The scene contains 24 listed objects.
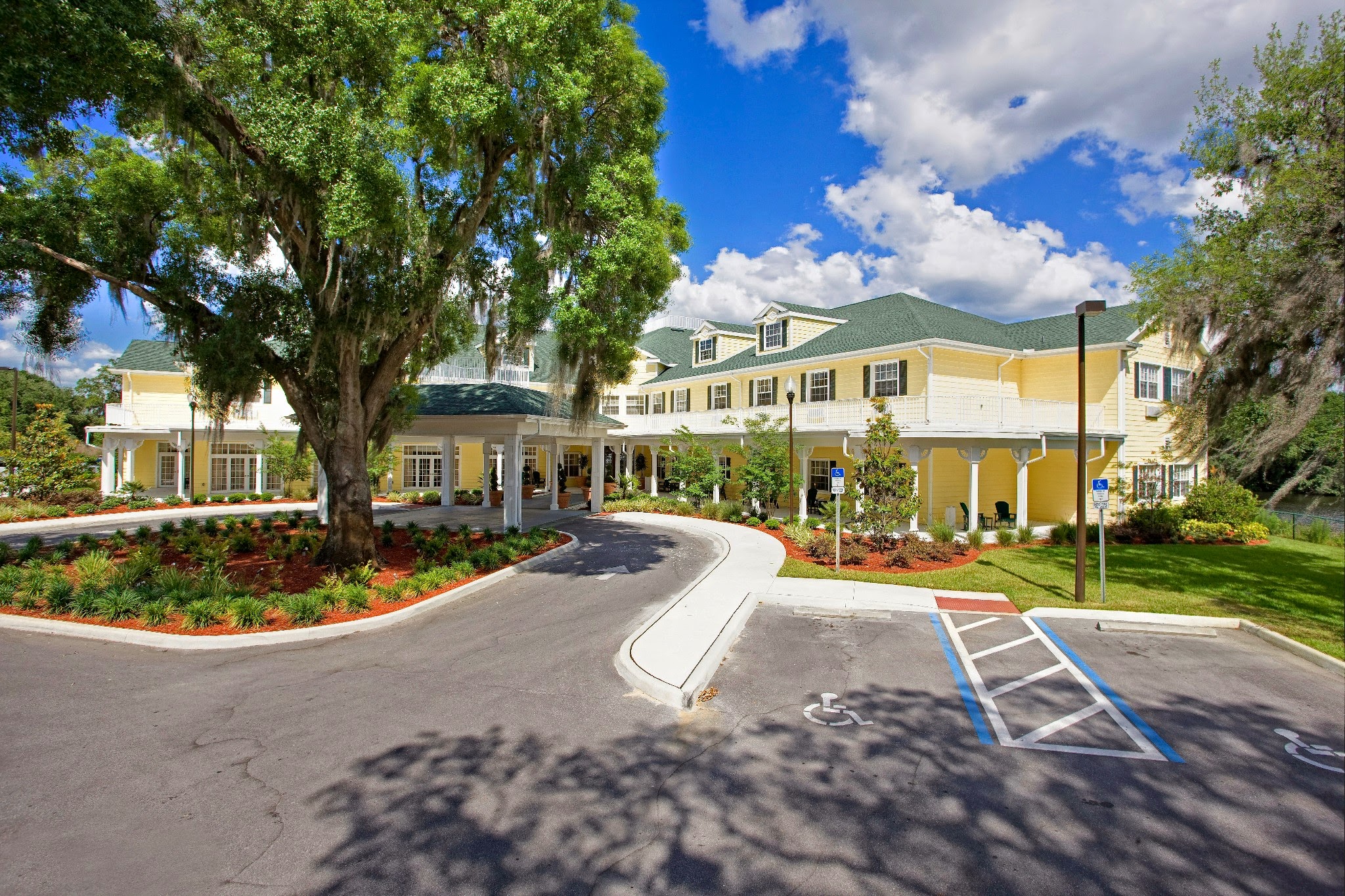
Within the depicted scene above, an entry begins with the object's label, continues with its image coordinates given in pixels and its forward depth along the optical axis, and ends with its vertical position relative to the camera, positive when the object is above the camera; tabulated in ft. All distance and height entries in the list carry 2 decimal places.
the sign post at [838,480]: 42.62 -1.58
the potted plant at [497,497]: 92.11 -6.62
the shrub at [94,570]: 34.45 -7.04
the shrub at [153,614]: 30.25 -7.85
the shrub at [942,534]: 54.85 -6.44
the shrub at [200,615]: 29.84 -7.82
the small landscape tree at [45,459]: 80.28 -1.81
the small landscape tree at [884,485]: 51.37 -2.21
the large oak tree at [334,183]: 31.14 +15.10
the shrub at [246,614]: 30.25 -7.83
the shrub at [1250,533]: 62.95 -6.89
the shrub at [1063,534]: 59.62 -6.84
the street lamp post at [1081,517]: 36.06 -3.27
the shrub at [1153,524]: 62.95 -6.24
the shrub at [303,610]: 31.19 -7.82
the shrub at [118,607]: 30.63 -7.63
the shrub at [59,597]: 31.83 -7.53
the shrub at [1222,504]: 64.95 -4.23
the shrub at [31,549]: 44.78 -7.52
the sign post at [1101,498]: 34.24 -2.04
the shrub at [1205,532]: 63.16 -6.78
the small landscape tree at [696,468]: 80.64 -1.72
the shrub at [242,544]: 50.47 -7.59
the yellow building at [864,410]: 62.23 +4.93
